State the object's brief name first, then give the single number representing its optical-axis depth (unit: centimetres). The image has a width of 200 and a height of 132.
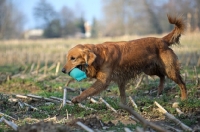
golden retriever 780
